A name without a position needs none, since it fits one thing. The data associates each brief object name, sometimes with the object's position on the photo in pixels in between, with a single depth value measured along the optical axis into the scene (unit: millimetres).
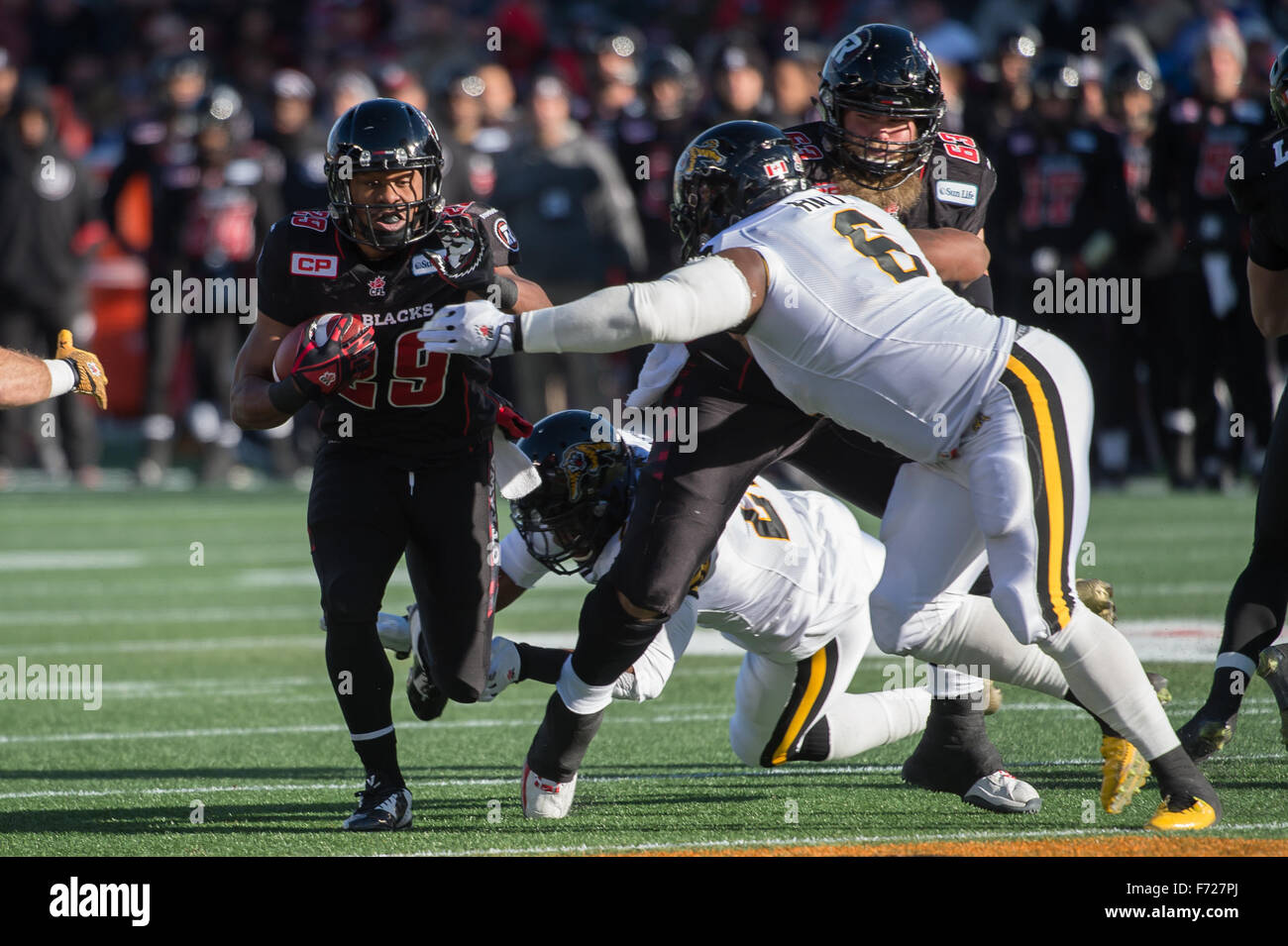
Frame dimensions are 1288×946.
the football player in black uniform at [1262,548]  8508
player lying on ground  8789
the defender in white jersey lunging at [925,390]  7328
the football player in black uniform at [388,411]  8250
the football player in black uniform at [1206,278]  19828
